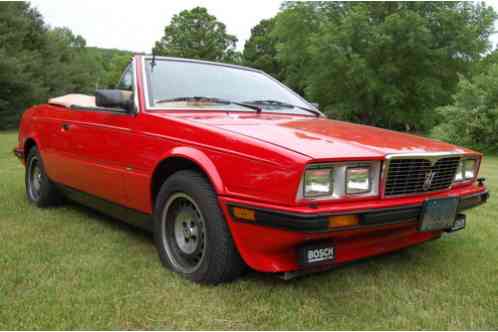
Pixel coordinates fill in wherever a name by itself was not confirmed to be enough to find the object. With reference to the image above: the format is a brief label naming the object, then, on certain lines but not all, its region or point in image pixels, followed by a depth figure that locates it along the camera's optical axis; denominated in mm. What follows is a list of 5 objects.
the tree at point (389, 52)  23438
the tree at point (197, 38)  44656
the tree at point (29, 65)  24734
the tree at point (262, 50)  44344
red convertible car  2240
